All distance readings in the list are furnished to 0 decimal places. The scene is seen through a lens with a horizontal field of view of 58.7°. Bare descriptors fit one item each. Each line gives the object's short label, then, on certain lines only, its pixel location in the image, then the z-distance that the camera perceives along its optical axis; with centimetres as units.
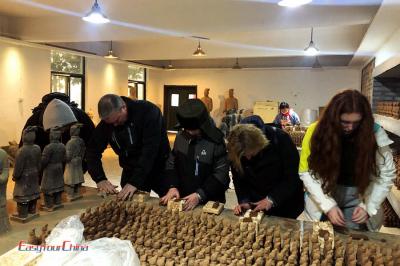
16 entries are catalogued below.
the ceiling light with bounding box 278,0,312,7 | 310
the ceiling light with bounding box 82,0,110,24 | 391
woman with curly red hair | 166
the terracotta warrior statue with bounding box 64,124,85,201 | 220
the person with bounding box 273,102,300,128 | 688
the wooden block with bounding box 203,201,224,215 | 183
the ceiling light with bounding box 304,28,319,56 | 616
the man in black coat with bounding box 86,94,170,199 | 222
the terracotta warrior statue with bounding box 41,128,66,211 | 200
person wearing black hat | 199
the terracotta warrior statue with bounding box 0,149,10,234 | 164
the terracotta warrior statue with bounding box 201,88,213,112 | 1210
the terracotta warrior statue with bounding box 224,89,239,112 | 1205
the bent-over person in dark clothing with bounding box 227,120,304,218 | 198
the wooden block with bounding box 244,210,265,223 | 164
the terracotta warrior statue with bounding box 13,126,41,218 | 181
